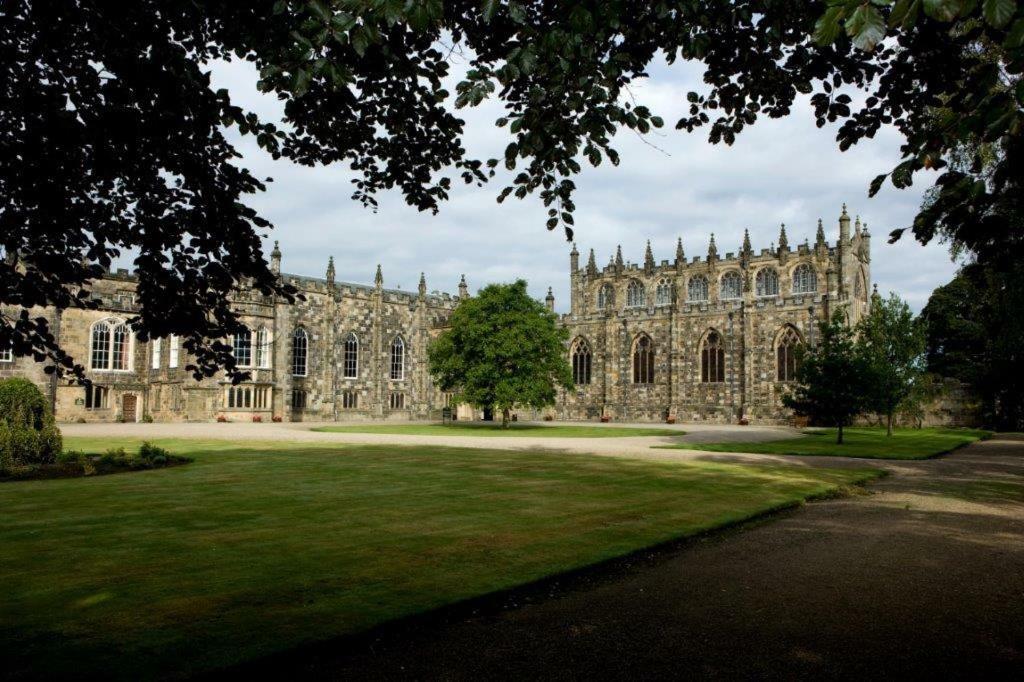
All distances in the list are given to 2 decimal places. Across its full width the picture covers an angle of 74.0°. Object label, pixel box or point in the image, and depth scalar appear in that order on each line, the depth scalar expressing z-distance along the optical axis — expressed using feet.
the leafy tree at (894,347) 101.30
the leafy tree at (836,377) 87.38
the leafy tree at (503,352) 135.68
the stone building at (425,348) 154.61
